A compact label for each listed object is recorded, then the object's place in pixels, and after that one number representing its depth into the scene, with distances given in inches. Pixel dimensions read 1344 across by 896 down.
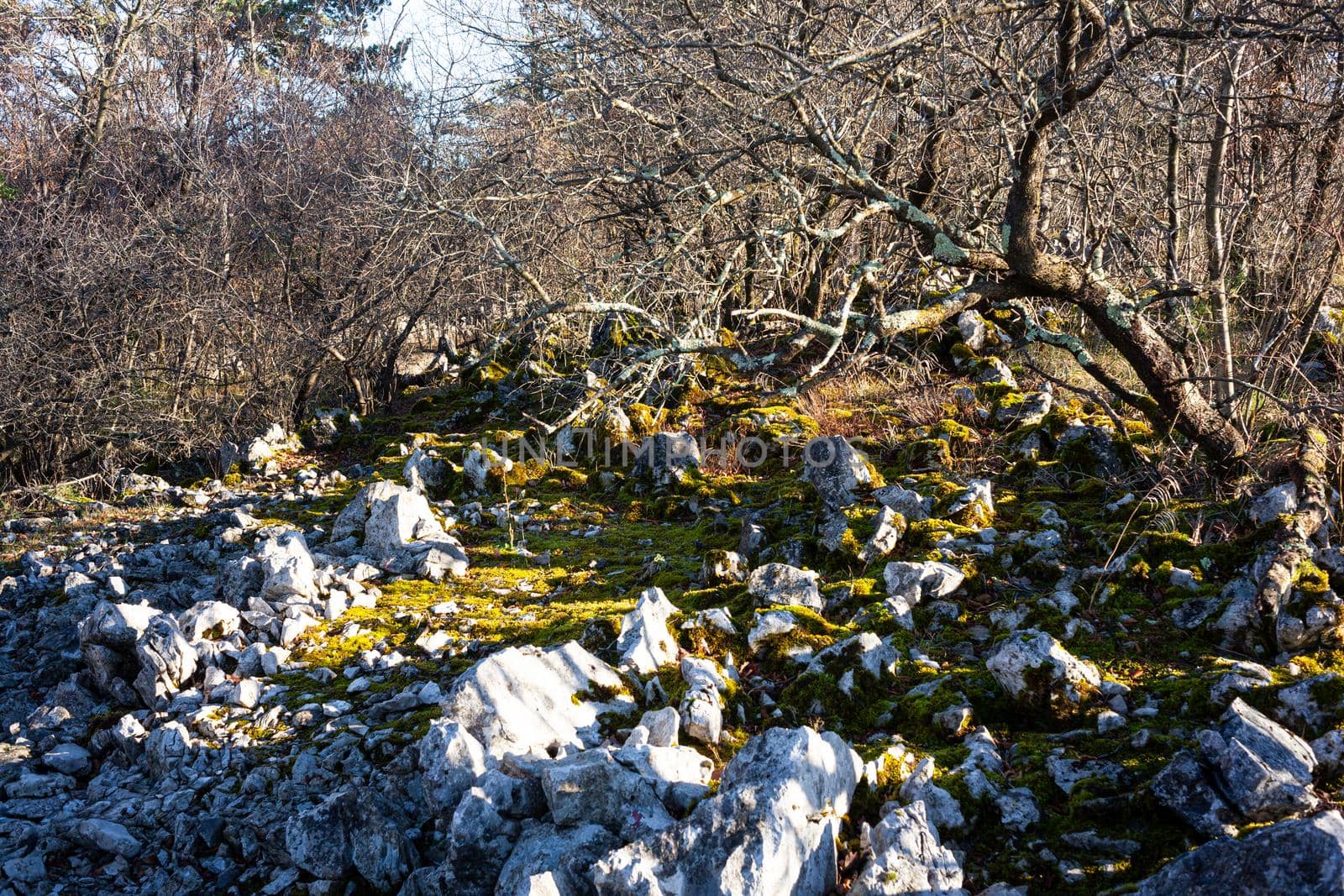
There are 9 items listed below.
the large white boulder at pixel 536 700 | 131.1
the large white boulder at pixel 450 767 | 121.6
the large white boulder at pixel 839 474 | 207.5
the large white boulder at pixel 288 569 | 187.3
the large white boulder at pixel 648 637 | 149.6
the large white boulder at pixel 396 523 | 227.3
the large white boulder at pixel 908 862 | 94.5
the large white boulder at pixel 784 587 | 165.8
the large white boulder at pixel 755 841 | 94.0
